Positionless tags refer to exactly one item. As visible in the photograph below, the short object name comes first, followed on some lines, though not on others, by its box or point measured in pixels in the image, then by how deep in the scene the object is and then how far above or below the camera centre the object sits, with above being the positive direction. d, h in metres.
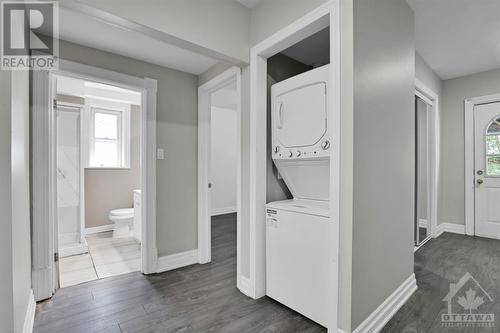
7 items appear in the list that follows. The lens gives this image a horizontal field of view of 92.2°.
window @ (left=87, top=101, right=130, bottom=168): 4.41 +0.59
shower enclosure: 3.37 -0.17
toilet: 3.97 -0.92
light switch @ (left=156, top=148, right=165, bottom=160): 2.72 +0.14
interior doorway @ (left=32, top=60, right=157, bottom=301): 2.07 -0.03
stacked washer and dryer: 1.70 -0.31
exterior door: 3.65 -0.05
